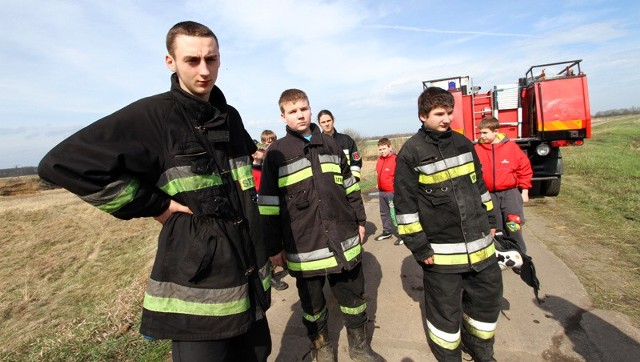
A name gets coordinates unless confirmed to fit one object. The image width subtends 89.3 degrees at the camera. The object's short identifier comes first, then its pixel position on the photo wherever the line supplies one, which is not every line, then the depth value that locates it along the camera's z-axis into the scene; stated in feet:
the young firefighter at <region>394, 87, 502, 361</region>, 7.64
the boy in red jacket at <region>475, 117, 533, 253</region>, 12.64
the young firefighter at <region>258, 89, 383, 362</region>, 8.24
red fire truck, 20.65
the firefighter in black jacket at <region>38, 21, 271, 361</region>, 4.08
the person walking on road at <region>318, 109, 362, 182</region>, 17.84
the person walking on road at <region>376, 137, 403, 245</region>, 17.79
